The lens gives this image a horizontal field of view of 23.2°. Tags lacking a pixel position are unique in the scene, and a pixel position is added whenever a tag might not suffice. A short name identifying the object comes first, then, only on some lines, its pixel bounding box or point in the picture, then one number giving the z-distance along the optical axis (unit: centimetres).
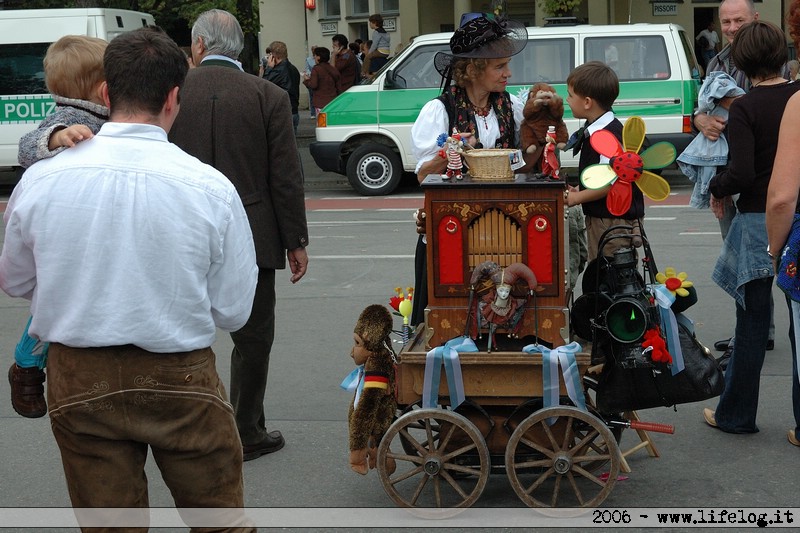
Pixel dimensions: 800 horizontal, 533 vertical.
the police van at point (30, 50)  2701
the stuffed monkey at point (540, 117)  794
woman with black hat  802
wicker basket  721
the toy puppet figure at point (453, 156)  738
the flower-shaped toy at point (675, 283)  753
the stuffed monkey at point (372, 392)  729
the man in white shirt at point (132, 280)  470
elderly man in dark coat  808
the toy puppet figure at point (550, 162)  731
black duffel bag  713
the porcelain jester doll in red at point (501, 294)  699
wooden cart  705
